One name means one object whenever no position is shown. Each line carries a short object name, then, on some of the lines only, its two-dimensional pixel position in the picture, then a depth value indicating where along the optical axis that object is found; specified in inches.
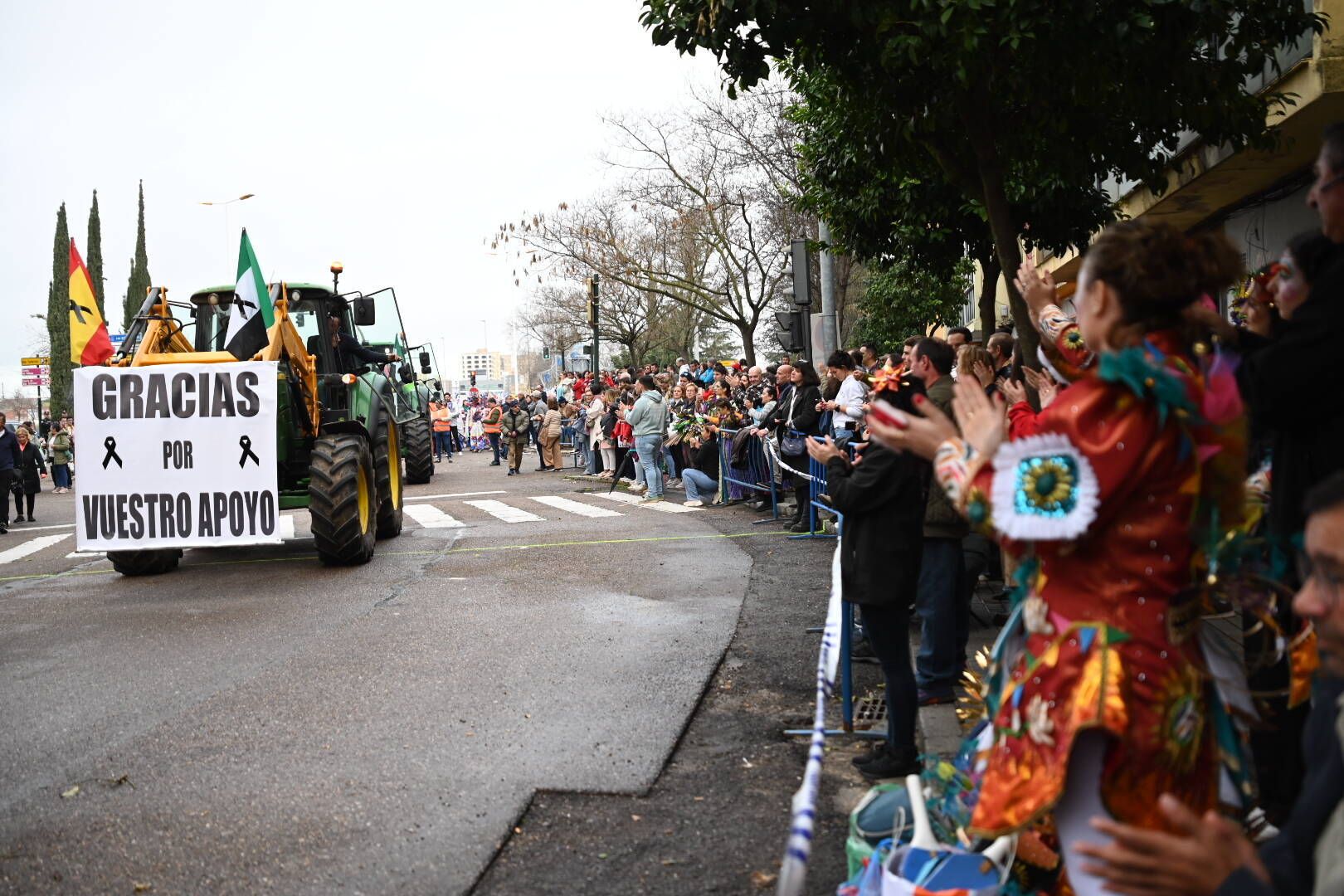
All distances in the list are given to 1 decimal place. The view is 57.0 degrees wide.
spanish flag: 465.1
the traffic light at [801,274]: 609.9
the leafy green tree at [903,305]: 1139.3
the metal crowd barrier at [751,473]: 595.2
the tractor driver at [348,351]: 593.0
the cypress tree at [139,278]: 2471.2
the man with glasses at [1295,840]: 67.7
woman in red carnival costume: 99.4
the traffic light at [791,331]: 665.0
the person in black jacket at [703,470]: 693.9
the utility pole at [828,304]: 716.7
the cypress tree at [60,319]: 2132.1
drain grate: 238.1
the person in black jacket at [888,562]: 203.9
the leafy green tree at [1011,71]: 284.5
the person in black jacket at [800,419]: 497.7
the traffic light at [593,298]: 1163.3
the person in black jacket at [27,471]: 845.2
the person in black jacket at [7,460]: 805.2
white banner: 446.6
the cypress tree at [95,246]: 2236.7
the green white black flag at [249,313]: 454.4
